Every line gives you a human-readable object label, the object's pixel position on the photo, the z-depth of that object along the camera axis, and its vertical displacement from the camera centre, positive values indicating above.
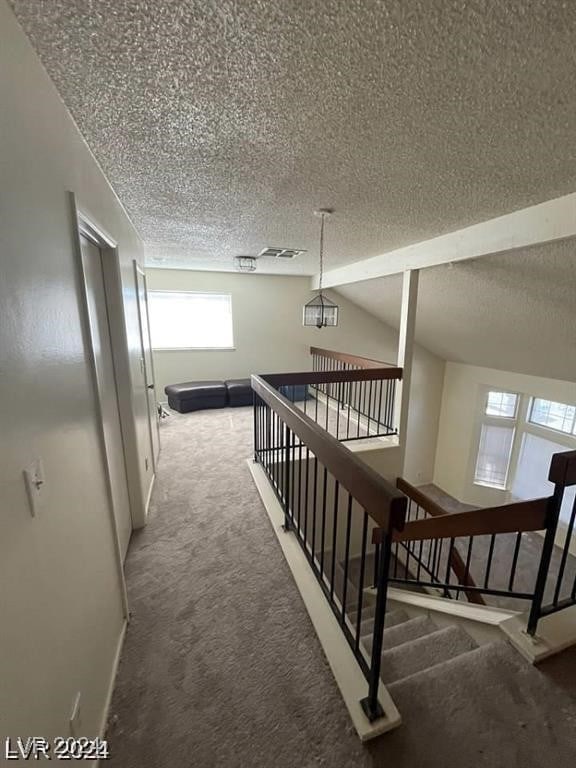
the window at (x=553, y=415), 4.84 -1.48
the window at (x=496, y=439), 5.69 -2.13
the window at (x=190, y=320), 5.54 -0.01
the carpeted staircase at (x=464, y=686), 1.20 -1.50
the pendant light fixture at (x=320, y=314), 3.39 +0.07
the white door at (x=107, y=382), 1.81 -0.40
